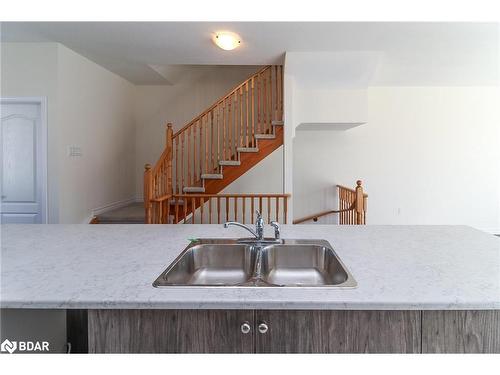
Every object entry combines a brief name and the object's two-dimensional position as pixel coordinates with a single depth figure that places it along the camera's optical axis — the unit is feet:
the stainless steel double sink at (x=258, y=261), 4.69
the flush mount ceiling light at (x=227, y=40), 10.86
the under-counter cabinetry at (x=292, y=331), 3.09
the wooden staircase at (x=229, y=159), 12.28
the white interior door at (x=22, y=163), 11.82
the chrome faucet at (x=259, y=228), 5.04
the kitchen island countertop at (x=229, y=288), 2.97
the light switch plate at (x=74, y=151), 12.66
